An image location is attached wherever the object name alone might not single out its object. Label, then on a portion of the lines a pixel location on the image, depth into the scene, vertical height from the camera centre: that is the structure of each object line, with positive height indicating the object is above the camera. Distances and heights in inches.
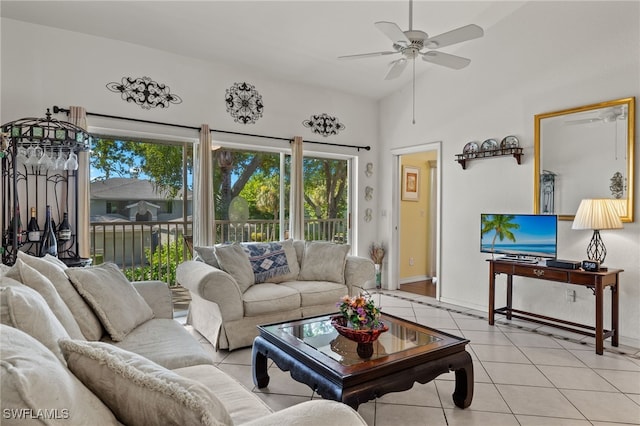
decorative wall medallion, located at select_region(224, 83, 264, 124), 178.9 +51.6
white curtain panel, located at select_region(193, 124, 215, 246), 166.4 +8.1
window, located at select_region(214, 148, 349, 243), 183.2 +7.8
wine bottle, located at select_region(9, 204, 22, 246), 118.6 -5.7
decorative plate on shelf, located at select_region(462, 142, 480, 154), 181.5 +30.4
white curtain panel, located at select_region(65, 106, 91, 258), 139.3 +7.2
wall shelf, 164.0 +26.1
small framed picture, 237.9 +17.7
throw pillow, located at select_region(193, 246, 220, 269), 148.0 -17.1
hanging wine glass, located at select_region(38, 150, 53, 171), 122.2 +16.5
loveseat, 126.1 -27.5
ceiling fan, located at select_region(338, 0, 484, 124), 102.6 +47.9
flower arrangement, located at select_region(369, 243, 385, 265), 227.6 -25.0
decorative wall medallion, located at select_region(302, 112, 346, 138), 206.2 +47.7
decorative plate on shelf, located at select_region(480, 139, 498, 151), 174.2 +30.6
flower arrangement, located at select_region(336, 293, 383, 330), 85.9 -23.4
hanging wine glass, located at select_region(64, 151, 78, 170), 127.6 +15.9
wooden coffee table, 74.5 -31.5
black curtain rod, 139.0 +36.7
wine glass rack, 121.5 +11.6
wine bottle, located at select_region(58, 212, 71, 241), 133.3 -6.5
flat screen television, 147.0 -9.5
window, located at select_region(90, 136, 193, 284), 155.1 +2.8
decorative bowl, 85.0 -27.3
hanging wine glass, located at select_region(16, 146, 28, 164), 123.1 +18.1
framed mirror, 136.3 +20.9
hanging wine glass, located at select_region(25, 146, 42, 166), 122.0 +18.0
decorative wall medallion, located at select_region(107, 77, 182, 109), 151.4 +48.3
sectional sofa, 28.0 -15.6
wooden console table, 126.5 -26.5
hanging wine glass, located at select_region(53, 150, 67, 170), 126.1 +16.3
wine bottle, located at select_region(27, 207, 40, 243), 126.8 -6.3
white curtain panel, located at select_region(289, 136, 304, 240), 196.2 +9.3
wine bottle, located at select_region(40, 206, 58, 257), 130.4 -9.6
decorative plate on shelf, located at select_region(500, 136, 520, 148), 166.4 +30.4
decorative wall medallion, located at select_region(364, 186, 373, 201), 229.5 +10.9
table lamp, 129.8 -1.5
